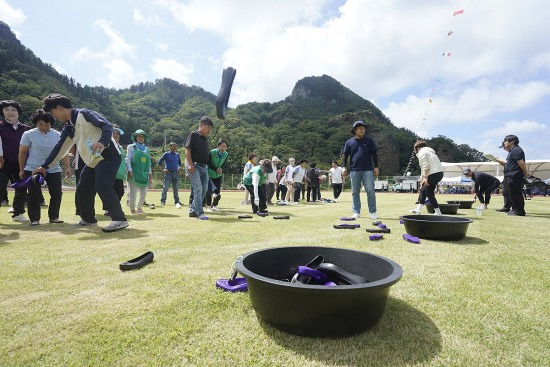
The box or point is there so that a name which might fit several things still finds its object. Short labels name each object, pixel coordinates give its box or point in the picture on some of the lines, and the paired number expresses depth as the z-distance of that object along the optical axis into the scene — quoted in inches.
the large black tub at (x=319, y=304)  53.9
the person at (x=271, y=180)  469.7
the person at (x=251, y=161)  365.4
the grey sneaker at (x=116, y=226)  184.9
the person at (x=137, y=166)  297.6
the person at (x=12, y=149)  227.6
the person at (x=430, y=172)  287.0
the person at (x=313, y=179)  560.1
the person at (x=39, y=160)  209.8
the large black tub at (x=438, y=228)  158.0
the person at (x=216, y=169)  325.7
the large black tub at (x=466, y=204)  396.8
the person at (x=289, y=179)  511.9
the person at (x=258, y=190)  315.6
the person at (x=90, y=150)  179.9
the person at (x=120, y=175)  272.5
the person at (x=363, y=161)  267.4
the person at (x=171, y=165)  388.2
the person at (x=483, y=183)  399.5
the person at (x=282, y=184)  523.5
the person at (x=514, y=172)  301.2
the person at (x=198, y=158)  256.8
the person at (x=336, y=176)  560.1
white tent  1451.8
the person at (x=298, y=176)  534.0
